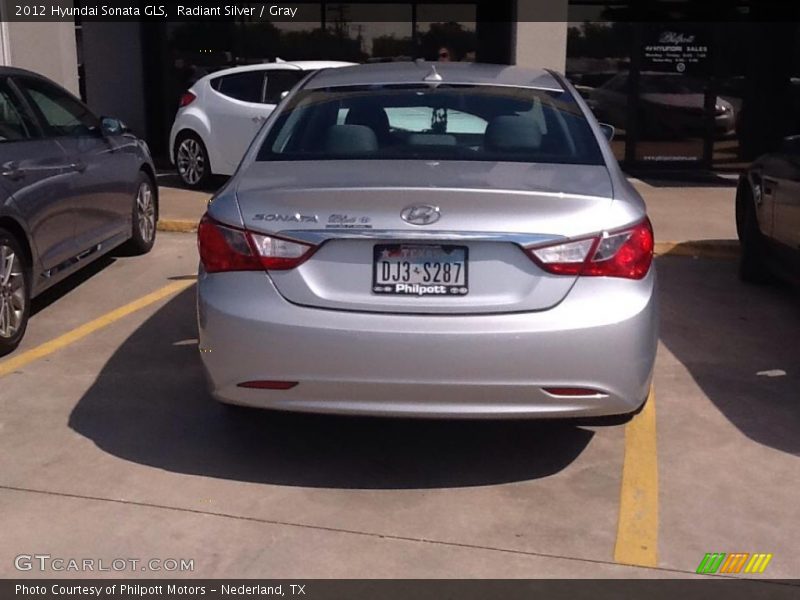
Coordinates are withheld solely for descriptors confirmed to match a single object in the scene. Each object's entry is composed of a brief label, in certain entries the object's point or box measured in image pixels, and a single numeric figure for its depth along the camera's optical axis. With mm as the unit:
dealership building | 12578
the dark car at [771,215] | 6660
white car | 12070
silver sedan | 3984
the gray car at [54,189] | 6059
